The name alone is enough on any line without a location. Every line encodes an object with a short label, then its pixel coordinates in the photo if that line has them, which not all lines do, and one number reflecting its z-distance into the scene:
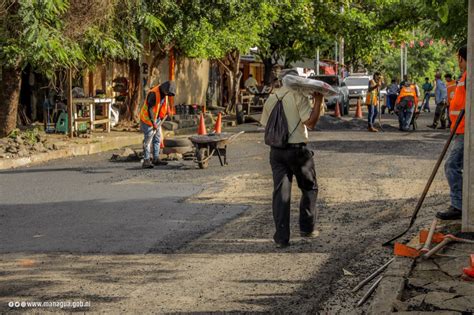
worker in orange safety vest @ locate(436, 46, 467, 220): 9.29
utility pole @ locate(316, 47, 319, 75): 46.79
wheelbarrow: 15.55
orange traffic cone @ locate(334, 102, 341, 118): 35.66
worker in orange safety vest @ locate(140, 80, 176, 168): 15.67
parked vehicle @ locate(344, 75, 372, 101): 47.56
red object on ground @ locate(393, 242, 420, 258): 7.27
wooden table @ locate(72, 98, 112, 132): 22.97
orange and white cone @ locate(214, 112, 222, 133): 18.65
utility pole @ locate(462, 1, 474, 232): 8.15
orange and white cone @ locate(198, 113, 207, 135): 19.30
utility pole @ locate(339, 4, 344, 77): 50.08
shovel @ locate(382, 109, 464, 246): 8.29
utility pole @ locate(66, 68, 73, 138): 21.98
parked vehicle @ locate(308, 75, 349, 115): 39.62
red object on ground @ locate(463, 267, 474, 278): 6.49
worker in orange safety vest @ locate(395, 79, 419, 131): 25.97
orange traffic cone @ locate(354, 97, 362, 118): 35.94
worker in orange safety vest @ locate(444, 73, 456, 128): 18.38
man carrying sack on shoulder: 8.60
